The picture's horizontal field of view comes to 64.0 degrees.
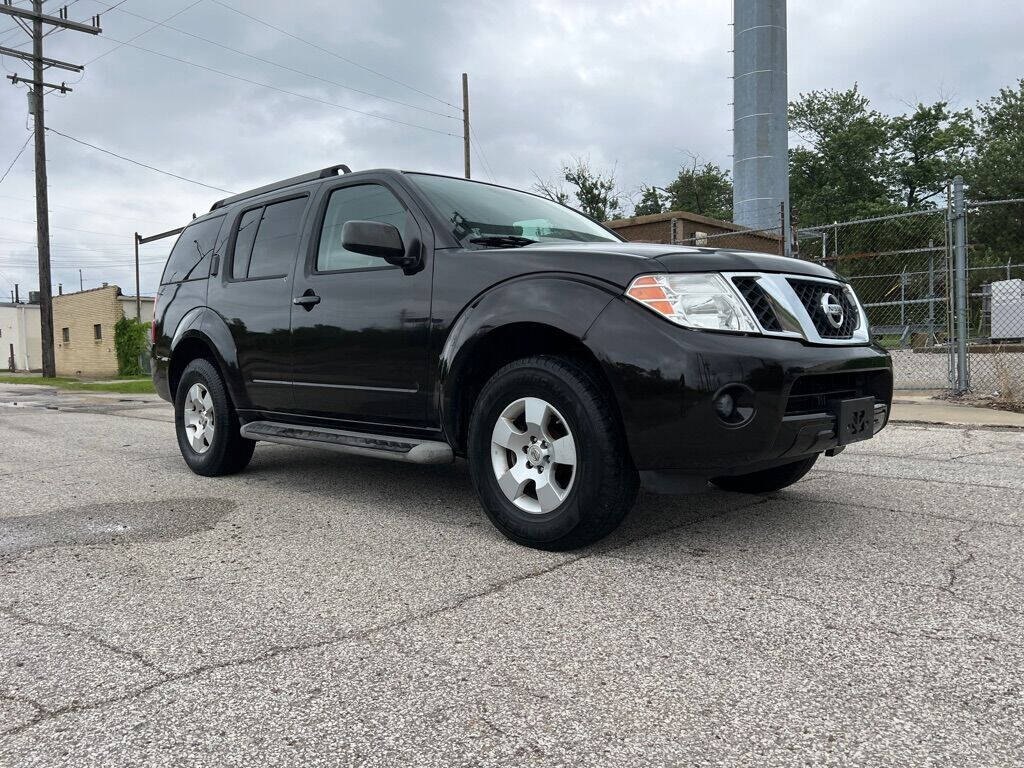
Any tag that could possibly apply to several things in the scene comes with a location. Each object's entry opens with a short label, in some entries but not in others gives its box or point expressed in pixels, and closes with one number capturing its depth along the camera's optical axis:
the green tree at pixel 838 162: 48.66
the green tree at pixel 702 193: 55.12
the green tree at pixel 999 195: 42.47
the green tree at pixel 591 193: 41.88
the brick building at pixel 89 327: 41.47
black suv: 3.22
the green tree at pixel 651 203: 53.84
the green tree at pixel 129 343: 37.56
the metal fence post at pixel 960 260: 9.26
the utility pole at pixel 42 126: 25.47
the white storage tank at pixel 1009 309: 19.06
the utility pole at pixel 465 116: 28.31
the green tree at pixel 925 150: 48.19
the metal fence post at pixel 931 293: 13.06
